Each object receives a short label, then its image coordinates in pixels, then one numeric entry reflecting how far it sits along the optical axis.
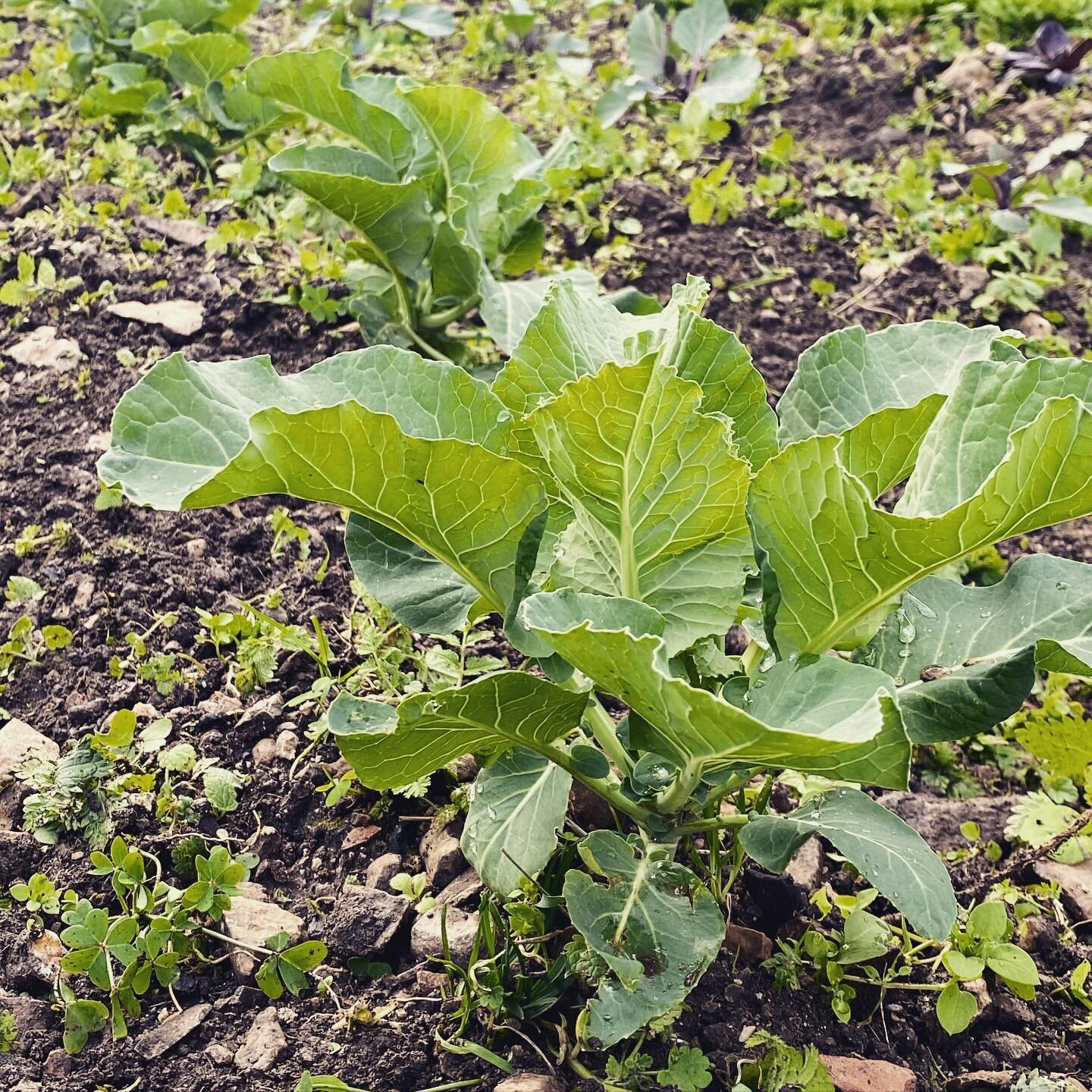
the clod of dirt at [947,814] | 0.87
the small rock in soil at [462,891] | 0.78
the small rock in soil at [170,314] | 1.19
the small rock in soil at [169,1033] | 0.72
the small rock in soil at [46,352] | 1.14
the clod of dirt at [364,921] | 0.77
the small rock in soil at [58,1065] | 0.71
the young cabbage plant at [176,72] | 1.39
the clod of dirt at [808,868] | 0.80
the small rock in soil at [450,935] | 0.76
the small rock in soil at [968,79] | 1.68
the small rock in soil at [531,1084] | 0.70
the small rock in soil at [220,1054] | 0.72
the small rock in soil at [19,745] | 0.84
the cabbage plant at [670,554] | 0.62
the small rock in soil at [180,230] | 1.30
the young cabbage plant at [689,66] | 1.59
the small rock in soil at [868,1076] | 0.72
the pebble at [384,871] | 0.80
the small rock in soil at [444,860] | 0.80
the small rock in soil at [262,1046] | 0.71
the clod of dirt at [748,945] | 0.77
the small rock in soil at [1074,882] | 0.83
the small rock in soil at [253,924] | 0.76
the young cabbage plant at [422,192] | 1.03
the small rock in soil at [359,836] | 0.82
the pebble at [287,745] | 0.86
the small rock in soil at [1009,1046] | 0.75
